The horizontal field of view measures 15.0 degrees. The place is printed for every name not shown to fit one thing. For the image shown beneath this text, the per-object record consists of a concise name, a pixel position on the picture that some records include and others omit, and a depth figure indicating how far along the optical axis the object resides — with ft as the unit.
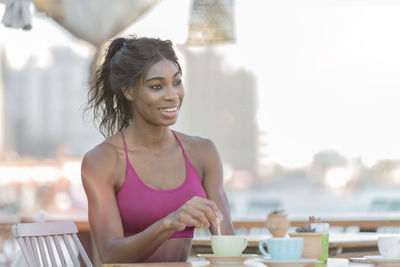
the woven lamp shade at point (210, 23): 26.33
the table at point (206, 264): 11.40
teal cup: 11.38
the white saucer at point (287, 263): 11.27
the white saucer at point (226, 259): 11.44
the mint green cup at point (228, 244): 11.48
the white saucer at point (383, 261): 11.34
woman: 12.73
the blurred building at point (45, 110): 127.51
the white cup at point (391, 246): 11.44
